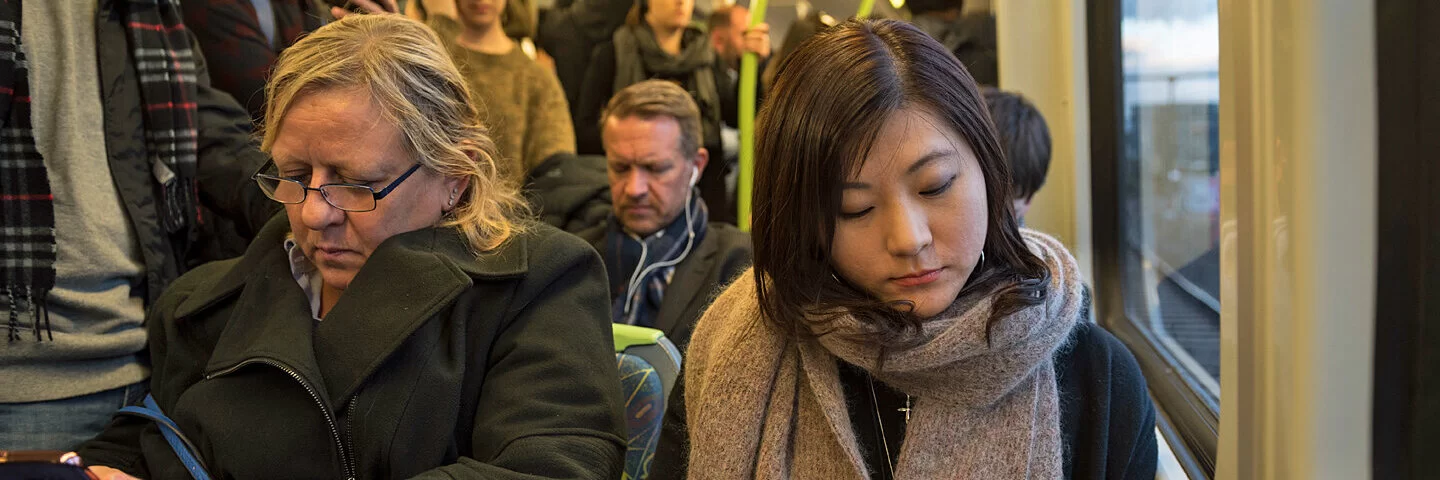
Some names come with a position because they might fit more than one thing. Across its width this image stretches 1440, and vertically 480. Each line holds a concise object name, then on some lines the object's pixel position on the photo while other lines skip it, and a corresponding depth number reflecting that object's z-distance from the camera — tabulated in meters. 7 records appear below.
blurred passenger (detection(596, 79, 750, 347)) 3.06
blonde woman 1.59
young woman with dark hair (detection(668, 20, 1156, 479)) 1.25
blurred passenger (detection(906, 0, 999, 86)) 4.09
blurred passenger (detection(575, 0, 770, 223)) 4.18
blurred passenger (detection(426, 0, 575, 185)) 3.66
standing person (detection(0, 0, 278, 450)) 1.92
